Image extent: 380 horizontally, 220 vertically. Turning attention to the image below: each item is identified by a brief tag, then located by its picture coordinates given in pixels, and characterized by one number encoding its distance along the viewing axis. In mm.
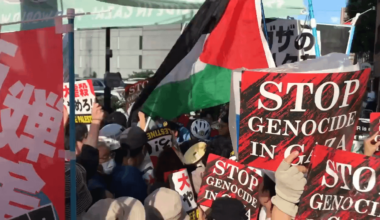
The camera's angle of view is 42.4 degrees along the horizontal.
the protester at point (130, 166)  3779
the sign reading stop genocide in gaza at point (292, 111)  3061
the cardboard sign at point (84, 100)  5945
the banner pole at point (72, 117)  2285
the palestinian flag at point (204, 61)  4570
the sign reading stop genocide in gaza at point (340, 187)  2918
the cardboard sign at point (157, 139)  5188
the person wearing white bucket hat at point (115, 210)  2787
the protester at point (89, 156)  2844
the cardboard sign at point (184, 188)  3820
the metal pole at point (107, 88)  8727
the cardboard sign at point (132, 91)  6523
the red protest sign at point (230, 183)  3463
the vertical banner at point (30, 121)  2174
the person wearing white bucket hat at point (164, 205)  3171
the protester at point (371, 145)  3561
